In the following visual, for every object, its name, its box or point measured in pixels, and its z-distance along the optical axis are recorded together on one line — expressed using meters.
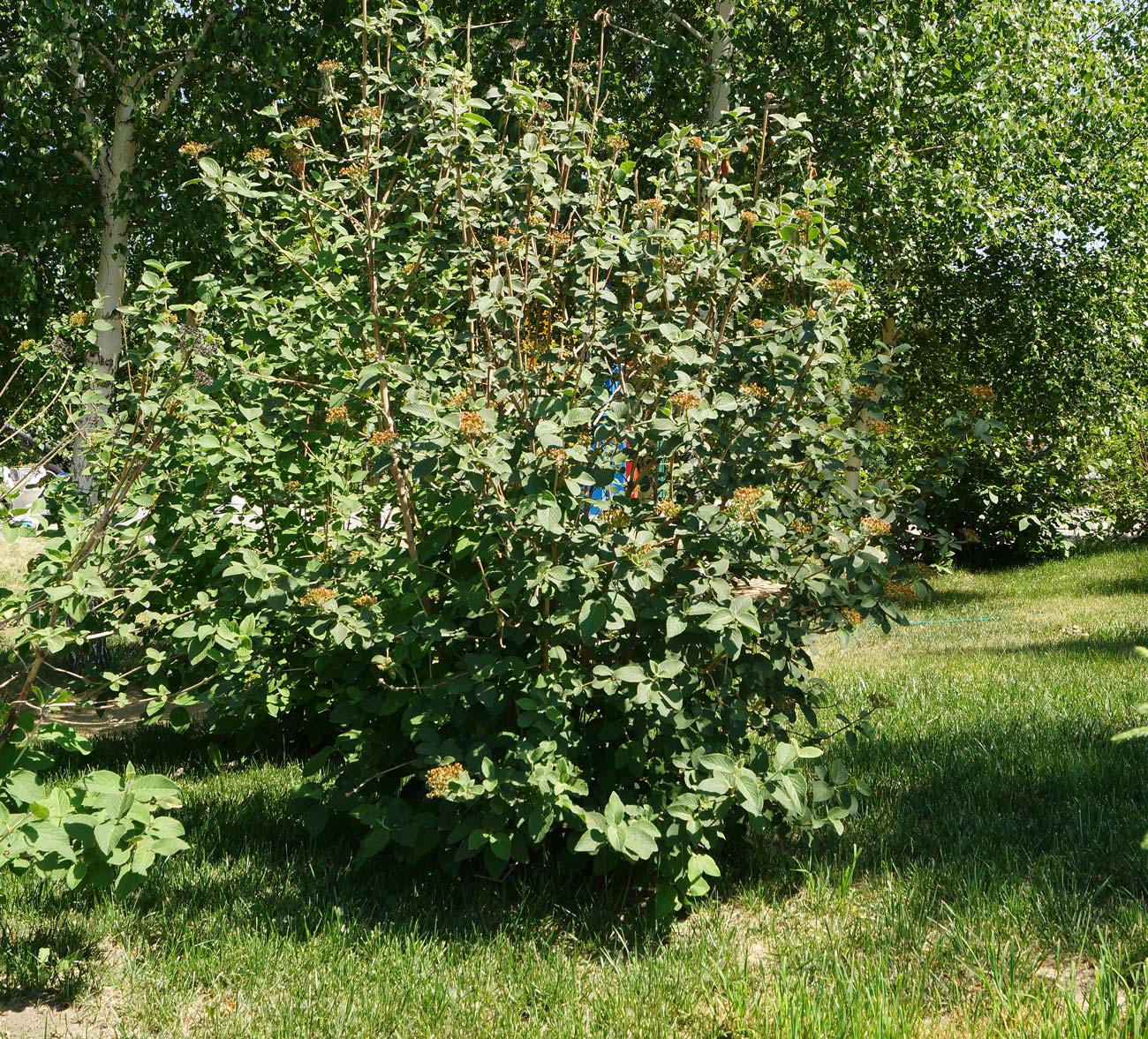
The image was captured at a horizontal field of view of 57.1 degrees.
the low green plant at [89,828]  2.58
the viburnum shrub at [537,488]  2.92
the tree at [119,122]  7.74
